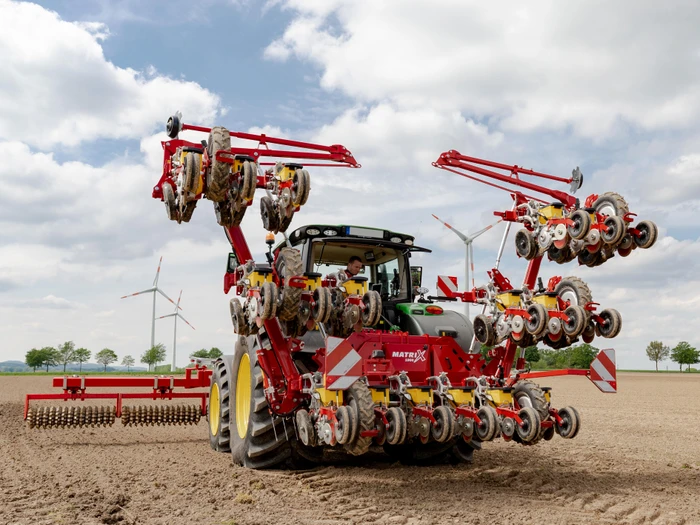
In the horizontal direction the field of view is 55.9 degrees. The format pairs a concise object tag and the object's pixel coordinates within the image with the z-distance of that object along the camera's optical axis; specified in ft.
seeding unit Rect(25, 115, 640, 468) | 22.67
